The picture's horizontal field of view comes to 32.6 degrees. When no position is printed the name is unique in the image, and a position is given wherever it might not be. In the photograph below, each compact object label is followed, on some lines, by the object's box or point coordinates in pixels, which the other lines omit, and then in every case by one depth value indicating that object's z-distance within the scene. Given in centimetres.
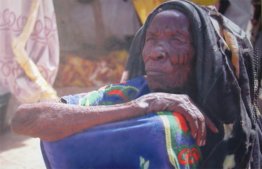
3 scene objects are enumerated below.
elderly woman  170
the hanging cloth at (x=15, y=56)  427
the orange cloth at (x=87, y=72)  579
